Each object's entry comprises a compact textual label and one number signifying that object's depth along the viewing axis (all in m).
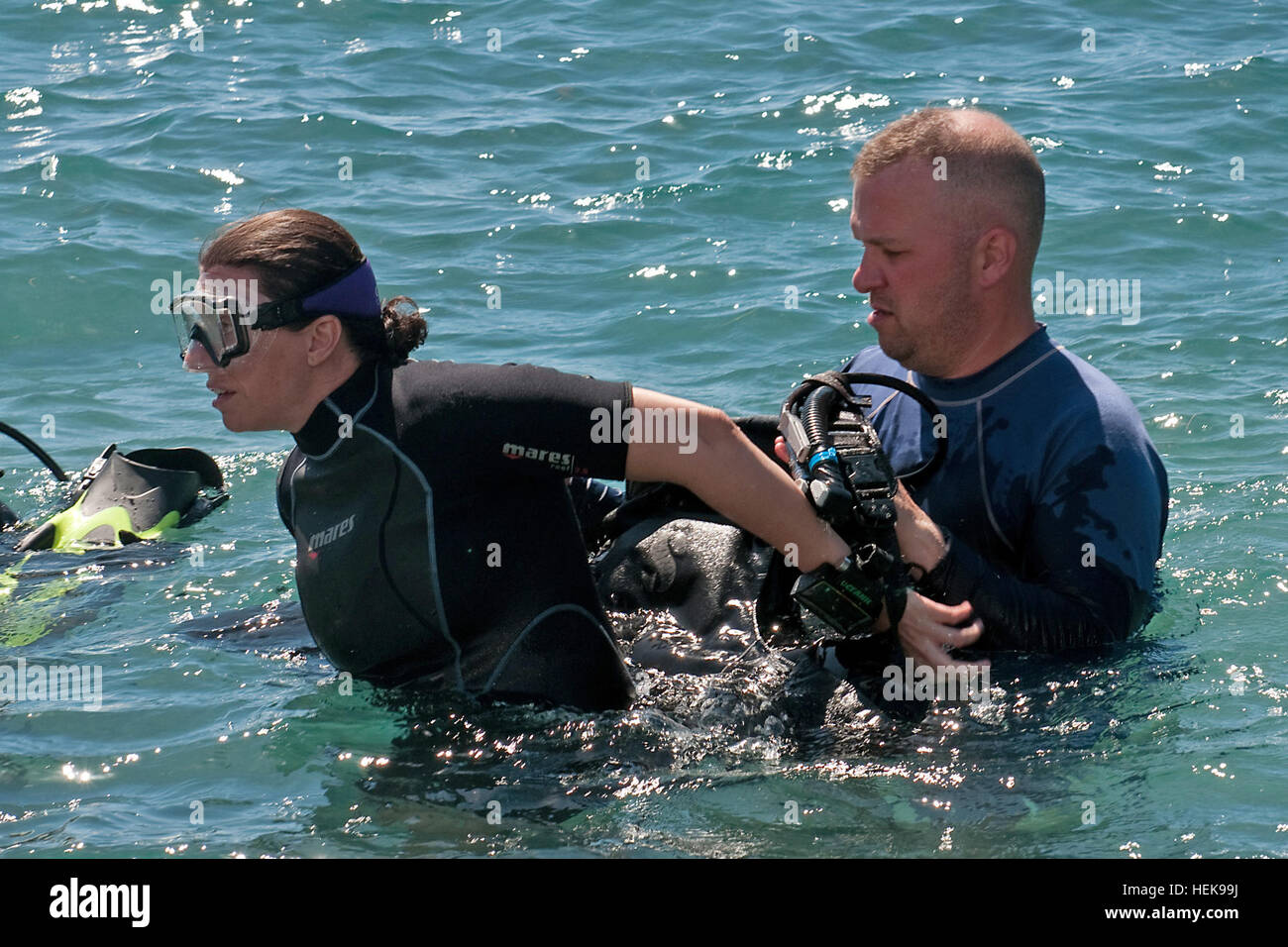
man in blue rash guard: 3.90
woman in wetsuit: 3.68
